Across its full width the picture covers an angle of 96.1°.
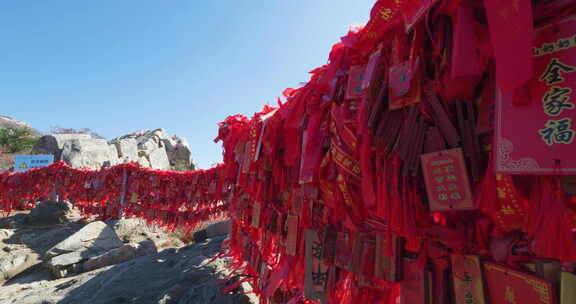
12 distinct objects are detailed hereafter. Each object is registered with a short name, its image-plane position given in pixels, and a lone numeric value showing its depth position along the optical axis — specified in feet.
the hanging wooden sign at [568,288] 1.76
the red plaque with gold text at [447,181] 2.22
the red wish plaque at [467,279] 2.27
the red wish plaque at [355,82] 3.38
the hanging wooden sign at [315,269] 4.27
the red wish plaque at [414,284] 2.64
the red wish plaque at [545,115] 1.65
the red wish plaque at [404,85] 2.56
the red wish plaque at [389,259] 2.96
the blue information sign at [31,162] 34.60
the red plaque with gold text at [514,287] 1.87
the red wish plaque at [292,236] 5.31
